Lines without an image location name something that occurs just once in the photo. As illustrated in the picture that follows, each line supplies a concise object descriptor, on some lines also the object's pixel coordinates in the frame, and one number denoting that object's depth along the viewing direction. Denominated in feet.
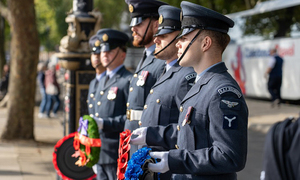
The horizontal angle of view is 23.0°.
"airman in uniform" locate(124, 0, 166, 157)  18.99
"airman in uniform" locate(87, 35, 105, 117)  25.02
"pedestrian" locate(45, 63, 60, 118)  75.59
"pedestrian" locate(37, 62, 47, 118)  76.39
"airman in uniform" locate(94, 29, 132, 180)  22.59
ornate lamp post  31.64
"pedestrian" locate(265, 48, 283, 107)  79.48
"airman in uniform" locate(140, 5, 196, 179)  16.29
